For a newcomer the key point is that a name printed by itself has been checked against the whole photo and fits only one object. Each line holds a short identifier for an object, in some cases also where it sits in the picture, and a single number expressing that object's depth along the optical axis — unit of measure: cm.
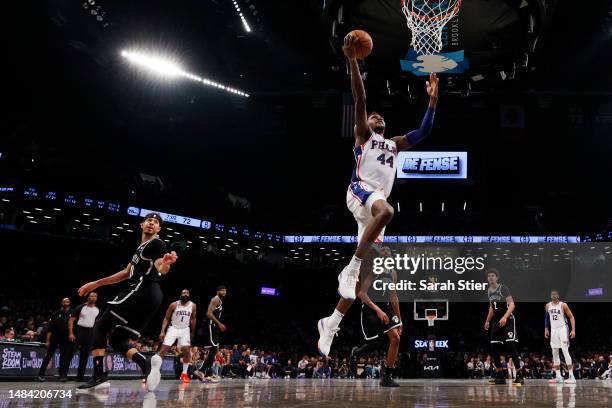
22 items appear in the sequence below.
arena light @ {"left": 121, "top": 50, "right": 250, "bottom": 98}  2127
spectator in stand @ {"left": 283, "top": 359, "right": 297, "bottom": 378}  2286
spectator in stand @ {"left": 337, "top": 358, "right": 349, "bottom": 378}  2322
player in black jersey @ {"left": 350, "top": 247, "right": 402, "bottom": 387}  762
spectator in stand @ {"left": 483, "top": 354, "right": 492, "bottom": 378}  2313
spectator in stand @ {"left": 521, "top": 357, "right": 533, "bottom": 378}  2332
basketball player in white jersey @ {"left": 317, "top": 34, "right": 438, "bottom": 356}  509
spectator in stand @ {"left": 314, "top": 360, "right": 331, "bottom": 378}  2291
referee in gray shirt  1069
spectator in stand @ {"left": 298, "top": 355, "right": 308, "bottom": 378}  2284
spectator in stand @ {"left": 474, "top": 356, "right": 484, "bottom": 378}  2303
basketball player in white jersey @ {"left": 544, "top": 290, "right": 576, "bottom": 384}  1202
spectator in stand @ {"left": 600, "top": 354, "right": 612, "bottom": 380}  2027
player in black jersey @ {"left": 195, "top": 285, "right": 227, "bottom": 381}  1079
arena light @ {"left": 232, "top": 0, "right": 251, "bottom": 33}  1786
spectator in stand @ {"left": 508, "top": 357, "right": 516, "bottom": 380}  2148
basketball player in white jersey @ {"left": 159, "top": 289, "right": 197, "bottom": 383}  1057
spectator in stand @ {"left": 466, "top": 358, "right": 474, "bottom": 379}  2308
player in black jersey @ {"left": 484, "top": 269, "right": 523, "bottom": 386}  963
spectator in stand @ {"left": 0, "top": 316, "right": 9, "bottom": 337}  1591
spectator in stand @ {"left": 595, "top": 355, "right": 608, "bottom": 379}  2203
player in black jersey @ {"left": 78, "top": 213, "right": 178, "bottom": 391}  557
